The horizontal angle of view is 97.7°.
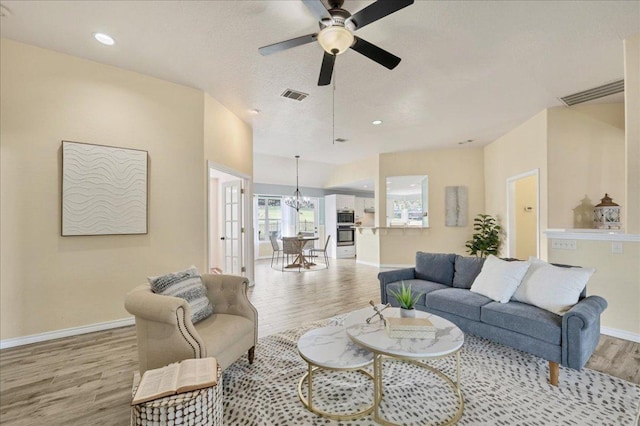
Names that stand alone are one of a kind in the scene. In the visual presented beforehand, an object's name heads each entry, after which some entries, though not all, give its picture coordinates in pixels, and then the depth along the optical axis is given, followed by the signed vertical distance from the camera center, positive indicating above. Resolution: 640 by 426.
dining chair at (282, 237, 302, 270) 7.28 -0.79
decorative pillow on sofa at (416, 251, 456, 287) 3.55 -0.67
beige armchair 1.79 -0.85
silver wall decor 6.77 +0.24
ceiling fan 1.83 +1.35
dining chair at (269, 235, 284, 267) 7.71 -0.79
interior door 5.12 -0.20
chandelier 8.73 +0.46
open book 1.38 -0.87
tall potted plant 5.93 -0.48
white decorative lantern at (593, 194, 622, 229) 3.77 +0.03
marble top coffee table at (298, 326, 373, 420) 1.76 -0.93
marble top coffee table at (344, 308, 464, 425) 1.72 -0.84
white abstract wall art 3.03 +0.30
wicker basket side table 1.32 -0.94
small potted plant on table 2.20 -0.71
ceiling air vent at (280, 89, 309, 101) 3.75 +1.67
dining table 7.25 -0.79
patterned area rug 1.79 -1.29
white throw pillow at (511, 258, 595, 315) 2.35 -0.63
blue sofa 2.08 -0.88
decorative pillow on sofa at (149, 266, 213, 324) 2.11 -0.57
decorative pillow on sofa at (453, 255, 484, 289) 3.29 -0.66
